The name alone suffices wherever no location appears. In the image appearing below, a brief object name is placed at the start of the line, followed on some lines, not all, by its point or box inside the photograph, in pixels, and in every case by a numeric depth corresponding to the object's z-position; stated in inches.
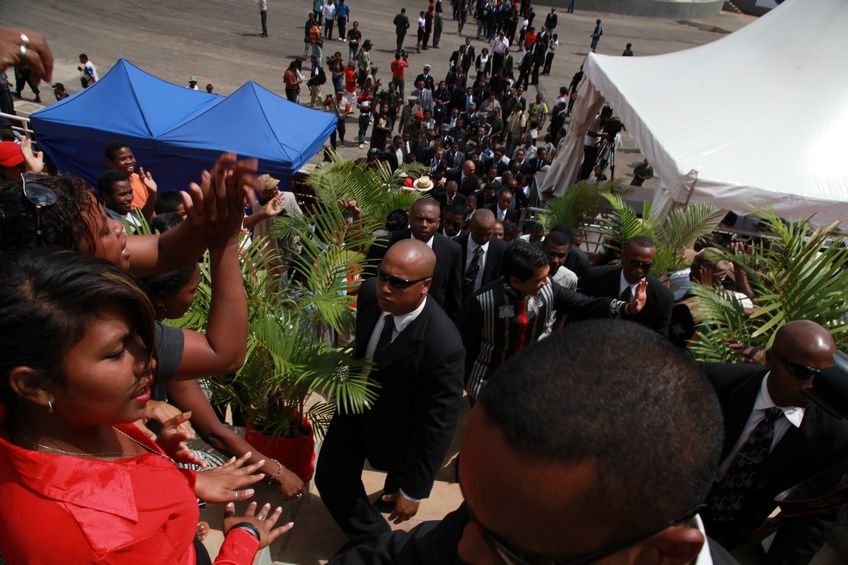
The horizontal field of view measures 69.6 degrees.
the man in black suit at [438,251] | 213.8
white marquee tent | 306.3
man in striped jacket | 153.0
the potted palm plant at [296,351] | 135.1
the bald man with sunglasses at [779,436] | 108.3
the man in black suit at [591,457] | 41.2
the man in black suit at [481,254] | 224.2
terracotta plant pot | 145.7
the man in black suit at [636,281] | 184.1
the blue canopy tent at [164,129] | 350.6
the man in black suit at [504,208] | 372.5
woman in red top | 57.6
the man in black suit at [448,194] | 419.2
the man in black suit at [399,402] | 122.7
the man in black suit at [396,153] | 490.6
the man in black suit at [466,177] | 444.8
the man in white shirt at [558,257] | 202.4
